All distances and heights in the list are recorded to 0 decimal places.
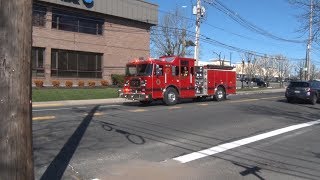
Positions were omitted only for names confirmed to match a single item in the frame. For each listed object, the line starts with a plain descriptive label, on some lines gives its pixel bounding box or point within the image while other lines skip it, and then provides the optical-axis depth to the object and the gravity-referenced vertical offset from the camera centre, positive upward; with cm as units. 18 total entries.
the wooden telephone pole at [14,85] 238 -3
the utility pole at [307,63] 3607 +279
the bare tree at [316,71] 7619 +399
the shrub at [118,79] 2725 +36
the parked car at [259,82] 4704 +33
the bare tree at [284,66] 7156 +481
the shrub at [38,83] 2226 -7
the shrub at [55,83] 2351 -6
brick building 2400 +422
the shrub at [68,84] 2422 -14
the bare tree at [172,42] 3733 +565
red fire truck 1505 +17
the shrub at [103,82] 2661 +6
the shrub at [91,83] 2580 -9
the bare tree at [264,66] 6537 +428
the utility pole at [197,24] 2357 +494
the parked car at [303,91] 1878 -45
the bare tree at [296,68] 7824 +477
